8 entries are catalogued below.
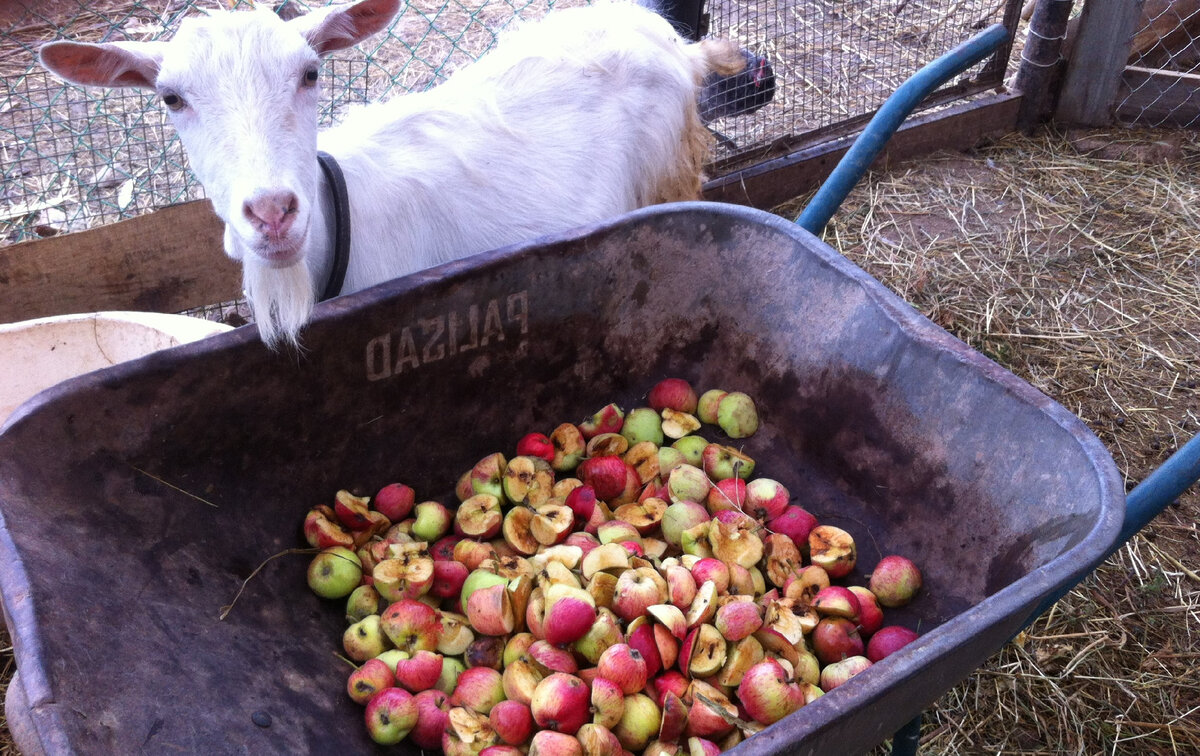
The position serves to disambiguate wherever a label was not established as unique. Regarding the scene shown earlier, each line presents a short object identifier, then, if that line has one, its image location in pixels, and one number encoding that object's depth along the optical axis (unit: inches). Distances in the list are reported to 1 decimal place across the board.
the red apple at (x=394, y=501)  81.7
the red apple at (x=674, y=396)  91.5
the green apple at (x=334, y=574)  74.1
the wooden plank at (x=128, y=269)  116.0
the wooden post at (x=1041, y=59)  163.5
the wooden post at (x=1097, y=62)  163.3
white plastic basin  88.0
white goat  74.6
